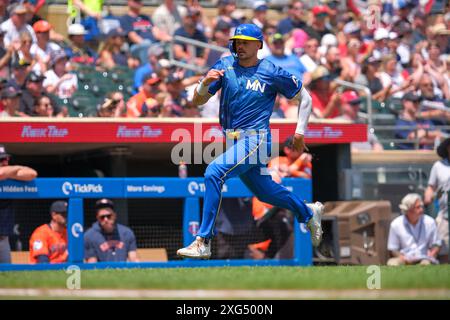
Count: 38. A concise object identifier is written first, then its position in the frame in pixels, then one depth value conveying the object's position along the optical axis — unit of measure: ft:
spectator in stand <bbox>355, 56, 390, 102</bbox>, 58.90
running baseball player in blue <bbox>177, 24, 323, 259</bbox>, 31.12
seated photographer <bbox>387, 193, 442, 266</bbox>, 43.16
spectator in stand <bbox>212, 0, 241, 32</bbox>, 58.92
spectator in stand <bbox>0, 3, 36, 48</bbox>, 50.98
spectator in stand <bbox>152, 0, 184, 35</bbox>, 57.60
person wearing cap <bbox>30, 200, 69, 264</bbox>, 38.70
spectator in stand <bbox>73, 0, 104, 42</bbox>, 54.90
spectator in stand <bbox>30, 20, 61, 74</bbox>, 50.78
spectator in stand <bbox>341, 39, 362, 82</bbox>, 58.47
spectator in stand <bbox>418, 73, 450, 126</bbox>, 56.80
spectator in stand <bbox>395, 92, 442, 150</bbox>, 52.90
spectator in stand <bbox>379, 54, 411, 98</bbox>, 59.26
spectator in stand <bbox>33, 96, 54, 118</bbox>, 45.06
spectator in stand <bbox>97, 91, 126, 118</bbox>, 45.98
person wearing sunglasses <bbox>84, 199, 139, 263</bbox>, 39.55
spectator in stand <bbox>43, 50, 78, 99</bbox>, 48.65
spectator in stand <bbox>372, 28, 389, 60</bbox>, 61.77
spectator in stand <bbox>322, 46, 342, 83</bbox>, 56.95
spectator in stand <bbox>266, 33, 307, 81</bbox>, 53.01
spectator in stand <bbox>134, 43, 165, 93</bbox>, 50.90
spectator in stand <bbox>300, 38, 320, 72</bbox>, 55.72
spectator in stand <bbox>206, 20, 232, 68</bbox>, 57.21
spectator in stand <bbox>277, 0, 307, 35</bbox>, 60.34
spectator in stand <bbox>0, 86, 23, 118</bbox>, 43.86
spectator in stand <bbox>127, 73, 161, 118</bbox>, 47.11
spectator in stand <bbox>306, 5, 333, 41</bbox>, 60.81
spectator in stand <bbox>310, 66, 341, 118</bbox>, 51.79
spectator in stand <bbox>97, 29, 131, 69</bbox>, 53.93
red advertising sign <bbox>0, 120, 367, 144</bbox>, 41.70
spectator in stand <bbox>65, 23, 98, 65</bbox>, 53.21
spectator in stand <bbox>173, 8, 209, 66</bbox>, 56.54
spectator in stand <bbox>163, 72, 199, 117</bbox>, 47.97
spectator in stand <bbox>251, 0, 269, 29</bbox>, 59.88
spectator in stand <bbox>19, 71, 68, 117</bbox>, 45.09
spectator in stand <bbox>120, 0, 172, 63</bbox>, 54.60
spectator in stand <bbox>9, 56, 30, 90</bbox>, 45.86
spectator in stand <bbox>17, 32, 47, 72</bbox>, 49.37
